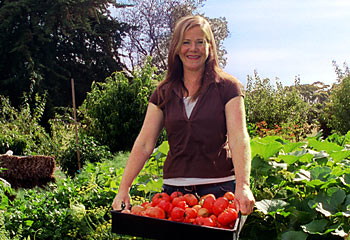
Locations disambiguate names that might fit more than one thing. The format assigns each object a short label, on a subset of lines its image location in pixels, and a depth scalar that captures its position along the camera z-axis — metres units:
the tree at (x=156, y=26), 19.80
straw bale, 6.15
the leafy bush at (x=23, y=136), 7.48
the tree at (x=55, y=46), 15.69
